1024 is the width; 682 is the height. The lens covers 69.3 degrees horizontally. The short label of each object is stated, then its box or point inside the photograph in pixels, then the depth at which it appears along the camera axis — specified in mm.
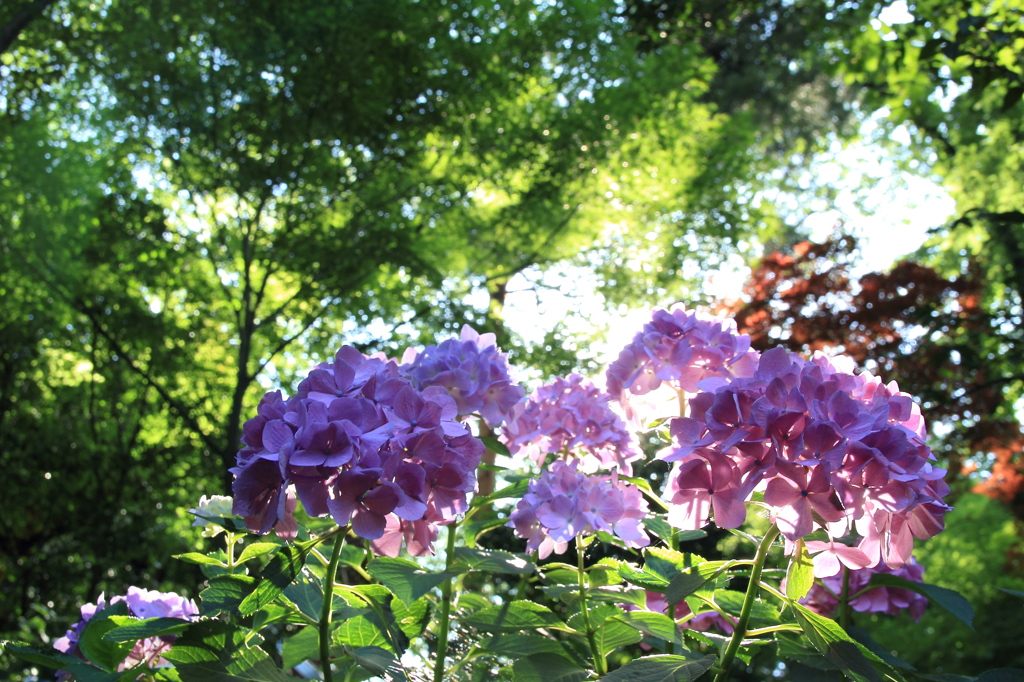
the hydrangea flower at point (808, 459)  718
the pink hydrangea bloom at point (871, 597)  1360
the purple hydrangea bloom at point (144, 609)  1152
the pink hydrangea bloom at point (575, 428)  1163
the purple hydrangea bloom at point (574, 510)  957
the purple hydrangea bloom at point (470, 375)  1028
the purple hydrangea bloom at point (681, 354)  983
